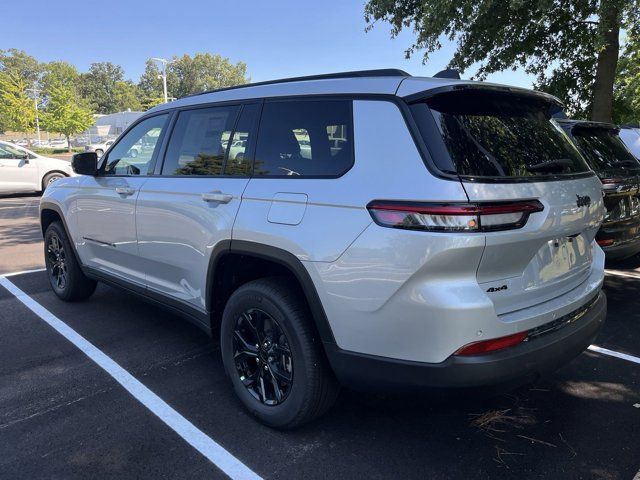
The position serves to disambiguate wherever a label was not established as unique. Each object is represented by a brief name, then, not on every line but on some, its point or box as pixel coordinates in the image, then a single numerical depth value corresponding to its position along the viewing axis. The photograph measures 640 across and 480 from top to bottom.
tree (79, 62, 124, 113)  118.25
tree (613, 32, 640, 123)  12.99
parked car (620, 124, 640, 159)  7.25
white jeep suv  2.11
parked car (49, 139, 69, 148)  67.61
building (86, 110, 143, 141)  66.94
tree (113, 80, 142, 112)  115.50
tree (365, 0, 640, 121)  10.26
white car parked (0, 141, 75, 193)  13.22
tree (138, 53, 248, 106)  121.44
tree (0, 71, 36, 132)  45.88
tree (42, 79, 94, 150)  49.31
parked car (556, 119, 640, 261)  4.68
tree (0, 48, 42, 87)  102.99
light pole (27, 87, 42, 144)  48.29
